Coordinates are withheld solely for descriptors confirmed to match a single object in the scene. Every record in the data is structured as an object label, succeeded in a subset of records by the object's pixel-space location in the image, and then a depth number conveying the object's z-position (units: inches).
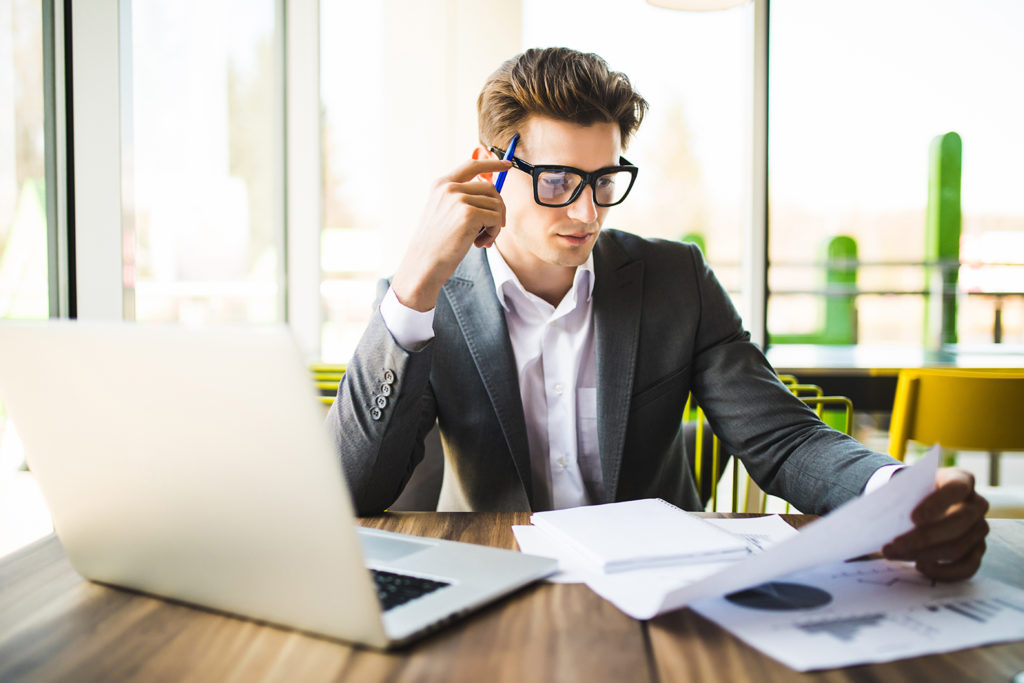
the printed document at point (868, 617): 25.4
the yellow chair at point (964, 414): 83.6
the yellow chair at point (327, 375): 89.9
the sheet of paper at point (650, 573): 32.1
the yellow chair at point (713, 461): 75.2
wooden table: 23.9
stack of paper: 33.3
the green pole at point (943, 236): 153.3
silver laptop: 22.9
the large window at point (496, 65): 149.1
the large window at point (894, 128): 150.9
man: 52.5
